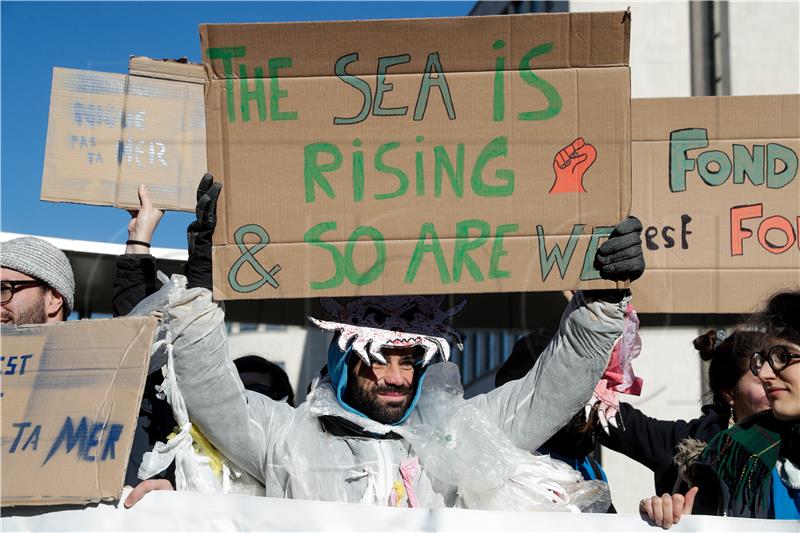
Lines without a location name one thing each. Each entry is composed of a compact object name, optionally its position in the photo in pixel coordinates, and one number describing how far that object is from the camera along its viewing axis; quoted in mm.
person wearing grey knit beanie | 2707
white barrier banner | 2301
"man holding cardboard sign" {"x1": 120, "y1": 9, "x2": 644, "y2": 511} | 2398
